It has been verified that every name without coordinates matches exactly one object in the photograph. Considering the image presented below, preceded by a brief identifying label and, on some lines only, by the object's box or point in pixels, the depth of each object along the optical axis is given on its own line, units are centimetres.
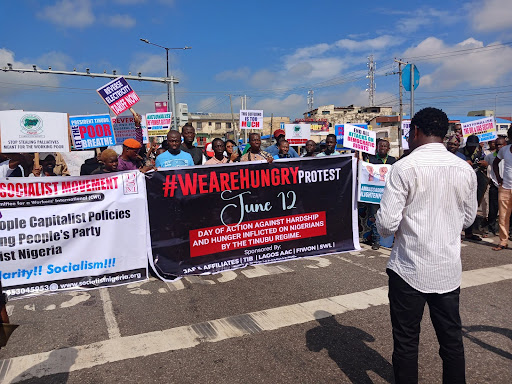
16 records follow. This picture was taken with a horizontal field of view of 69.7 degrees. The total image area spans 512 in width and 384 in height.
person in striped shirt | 220
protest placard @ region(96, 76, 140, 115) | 843
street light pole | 2561
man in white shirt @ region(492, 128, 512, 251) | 620
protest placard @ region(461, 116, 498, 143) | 981
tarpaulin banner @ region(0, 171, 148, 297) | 433
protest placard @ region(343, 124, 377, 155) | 652
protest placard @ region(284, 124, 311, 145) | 1279
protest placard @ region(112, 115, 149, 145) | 1045
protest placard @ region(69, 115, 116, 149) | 870
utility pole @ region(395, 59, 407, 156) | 3139
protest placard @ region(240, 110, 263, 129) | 1435
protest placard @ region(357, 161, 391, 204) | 638
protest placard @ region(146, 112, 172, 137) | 1316
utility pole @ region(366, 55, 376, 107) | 7706
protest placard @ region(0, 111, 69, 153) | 611
